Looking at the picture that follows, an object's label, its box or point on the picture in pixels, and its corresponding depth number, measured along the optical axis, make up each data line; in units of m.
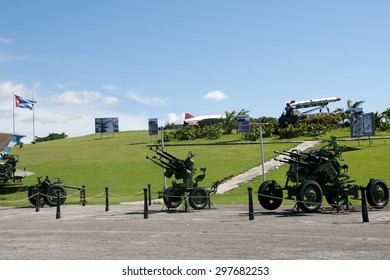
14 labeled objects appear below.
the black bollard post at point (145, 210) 14.72
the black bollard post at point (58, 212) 15.55
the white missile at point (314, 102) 57.12
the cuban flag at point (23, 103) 44.06
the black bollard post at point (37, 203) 18.70
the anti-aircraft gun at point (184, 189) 16.89
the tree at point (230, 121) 56.78
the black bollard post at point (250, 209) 13.05
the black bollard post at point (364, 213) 11.80
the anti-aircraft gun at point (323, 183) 14.71
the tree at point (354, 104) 59.88
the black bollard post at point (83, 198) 20.87
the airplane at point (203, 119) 71.81
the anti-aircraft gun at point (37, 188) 20.94
